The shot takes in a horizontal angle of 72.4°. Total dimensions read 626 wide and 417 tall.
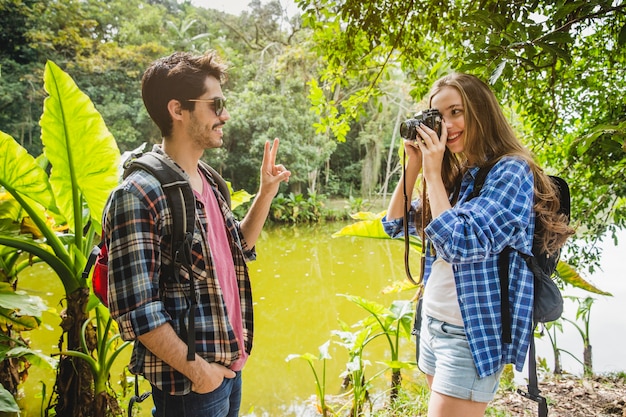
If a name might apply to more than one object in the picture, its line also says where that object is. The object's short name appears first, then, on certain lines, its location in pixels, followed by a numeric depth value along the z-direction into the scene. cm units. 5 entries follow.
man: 84
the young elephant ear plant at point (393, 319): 228
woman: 96
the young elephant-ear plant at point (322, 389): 219
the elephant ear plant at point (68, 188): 164
